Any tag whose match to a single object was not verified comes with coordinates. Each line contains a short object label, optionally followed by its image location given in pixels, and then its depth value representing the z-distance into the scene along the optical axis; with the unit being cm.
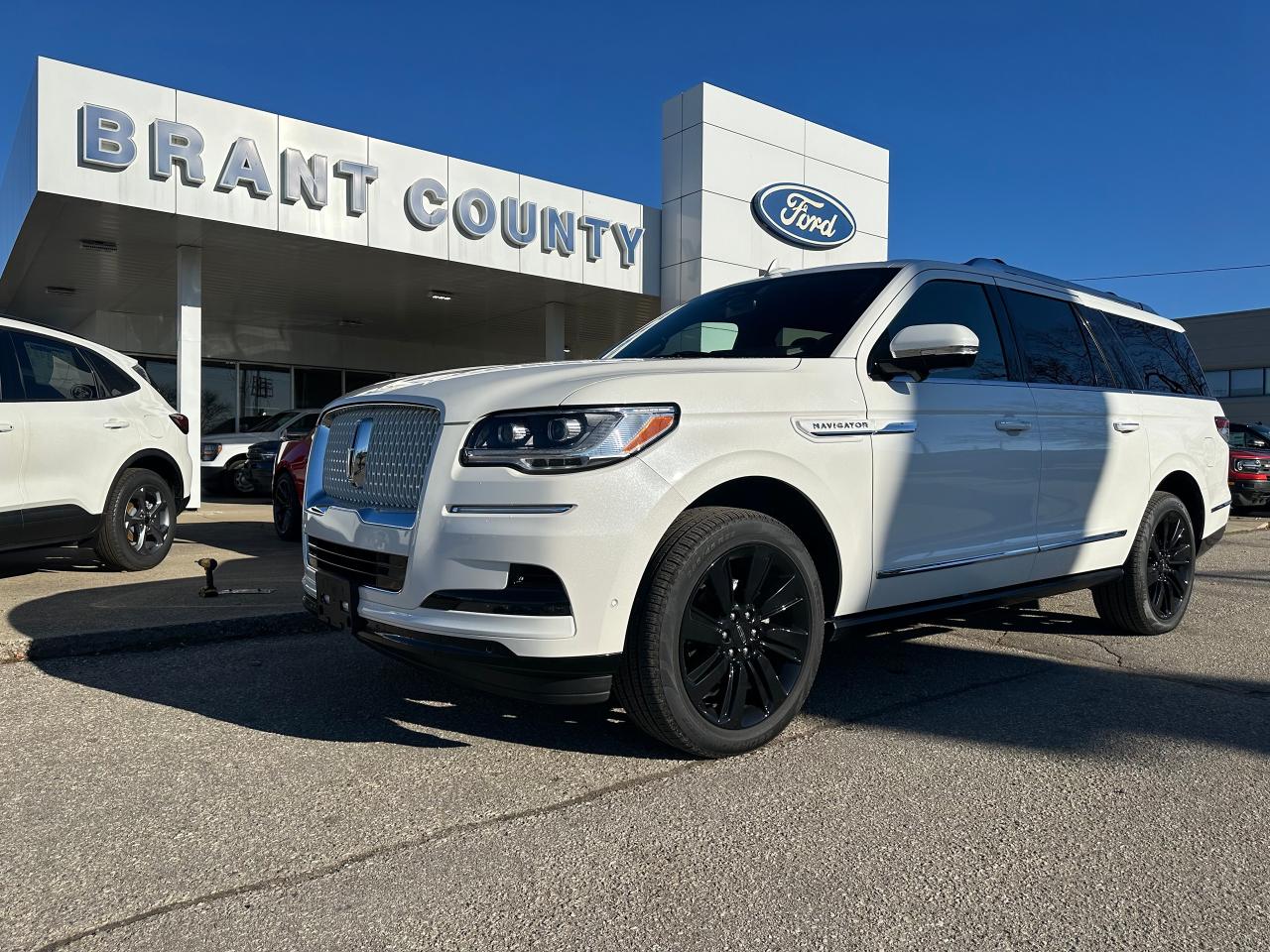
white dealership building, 1048
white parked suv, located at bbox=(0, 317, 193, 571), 597
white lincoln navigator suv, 287
